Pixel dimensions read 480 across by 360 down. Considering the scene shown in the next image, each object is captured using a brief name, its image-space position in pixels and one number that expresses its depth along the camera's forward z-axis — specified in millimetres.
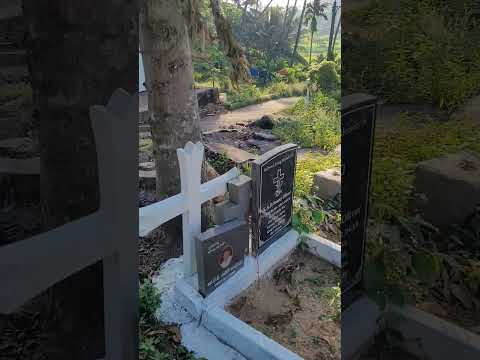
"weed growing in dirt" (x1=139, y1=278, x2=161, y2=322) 2494
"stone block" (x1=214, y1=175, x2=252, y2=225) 2766
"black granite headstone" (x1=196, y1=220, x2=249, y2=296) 2529
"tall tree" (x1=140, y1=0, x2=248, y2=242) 3129
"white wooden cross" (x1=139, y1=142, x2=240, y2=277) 2424
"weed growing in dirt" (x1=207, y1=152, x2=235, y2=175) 4789
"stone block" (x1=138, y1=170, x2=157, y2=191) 4214
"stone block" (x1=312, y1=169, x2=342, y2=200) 4289
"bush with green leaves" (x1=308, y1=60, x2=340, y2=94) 7258
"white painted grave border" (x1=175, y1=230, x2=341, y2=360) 2301
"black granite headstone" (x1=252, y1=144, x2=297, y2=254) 2914
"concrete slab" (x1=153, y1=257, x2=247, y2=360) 2354
